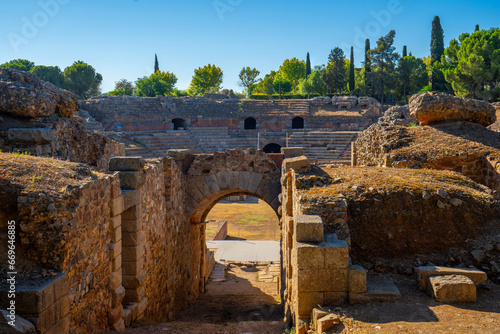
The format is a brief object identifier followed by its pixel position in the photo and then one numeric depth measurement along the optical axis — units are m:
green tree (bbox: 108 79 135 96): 49.15
